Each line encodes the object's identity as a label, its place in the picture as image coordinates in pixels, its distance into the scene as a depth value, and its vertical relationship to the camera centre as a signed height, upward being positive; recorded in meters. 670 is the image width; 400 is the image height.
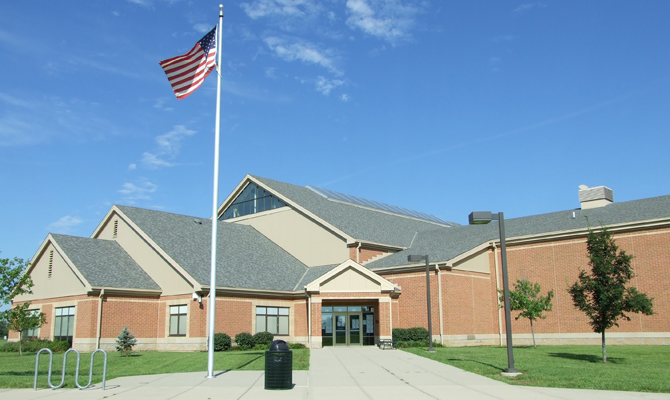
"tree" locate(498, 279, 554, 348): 31.08 +0.30
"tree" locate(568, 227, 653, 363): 21.59 +0.66
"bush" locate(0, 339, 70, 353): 32.16 -2.06
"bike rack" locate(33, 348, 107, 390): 14.31 -1.82
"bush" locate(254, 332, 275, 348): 32.69 -1.69
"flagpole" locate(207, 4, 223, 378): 16.55 +3.28
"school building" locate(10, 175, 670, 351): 31.55 +1.55
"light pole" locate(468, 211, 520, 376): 17.77 +2.68
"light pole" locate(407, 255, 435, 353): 27.47 +1.38
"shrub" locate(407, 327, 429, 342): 32.78 -1.51
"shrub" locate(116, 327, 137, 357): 28.05 -1.56
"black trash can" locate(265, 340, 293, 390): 14.16 -1.51
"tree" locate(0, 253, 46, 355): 19.98 +0.98
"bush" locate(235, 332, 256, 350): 32.22 -1.82
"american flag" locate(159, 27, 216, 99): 18.55 +7.75
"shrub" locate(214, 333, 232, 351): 30.94 -1.79
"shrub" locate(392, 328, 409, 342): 32.94 -1.57
